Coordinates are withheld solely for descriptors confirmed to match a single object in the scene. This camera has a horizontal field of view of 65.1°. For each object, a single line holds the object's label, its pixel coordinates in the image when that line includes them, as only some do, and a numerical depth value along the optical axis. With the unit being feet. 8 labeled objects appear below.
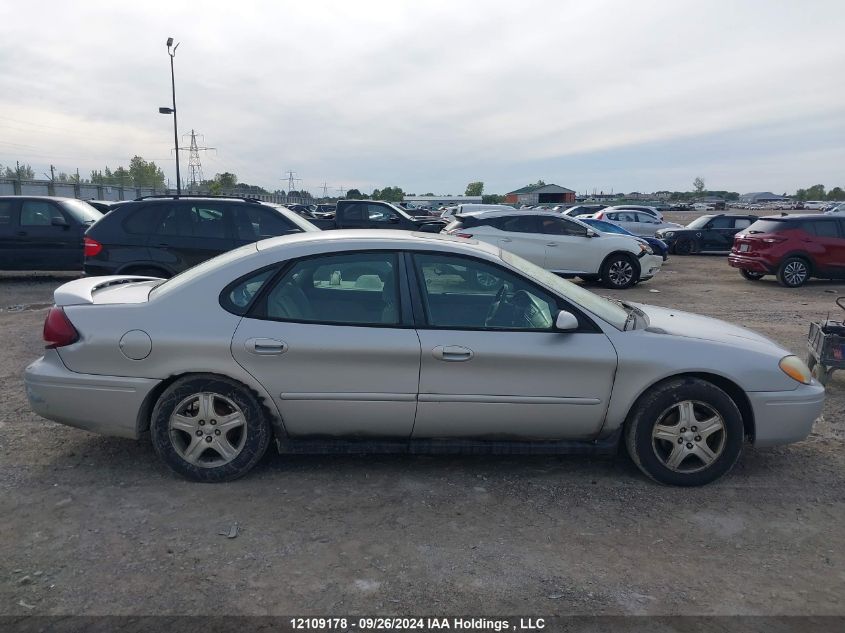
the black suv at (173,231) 28.91
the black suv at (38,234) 39.99
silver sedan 12.75
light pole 85.04
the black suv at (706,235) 70.85
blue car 60.23
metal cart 18.93
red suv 45.19
